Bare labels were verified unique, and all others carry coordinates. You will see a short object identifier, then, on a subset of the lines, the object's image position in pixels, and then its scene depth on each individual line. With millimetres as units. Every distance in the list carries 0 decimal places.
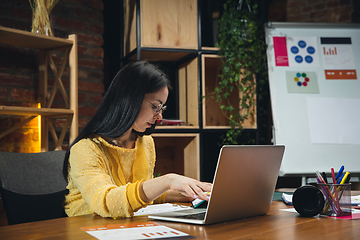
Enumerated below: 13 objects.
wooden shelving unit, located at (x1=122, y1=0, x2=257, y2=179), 2330
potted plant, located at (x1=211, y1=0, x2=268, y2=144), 2414
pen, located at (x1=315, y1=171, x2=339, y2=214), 1002
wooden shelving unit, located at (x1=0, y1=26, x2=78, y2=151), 1832
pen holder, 999
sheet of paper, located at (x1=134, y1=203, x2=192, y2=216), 1088
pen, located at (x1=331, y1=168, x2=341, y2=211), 1000
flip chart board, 2330
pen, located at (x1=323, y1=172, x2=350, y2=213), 1026
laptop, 846
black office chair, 1267
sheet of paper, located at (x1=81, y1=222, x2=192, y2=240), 751
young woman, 985
